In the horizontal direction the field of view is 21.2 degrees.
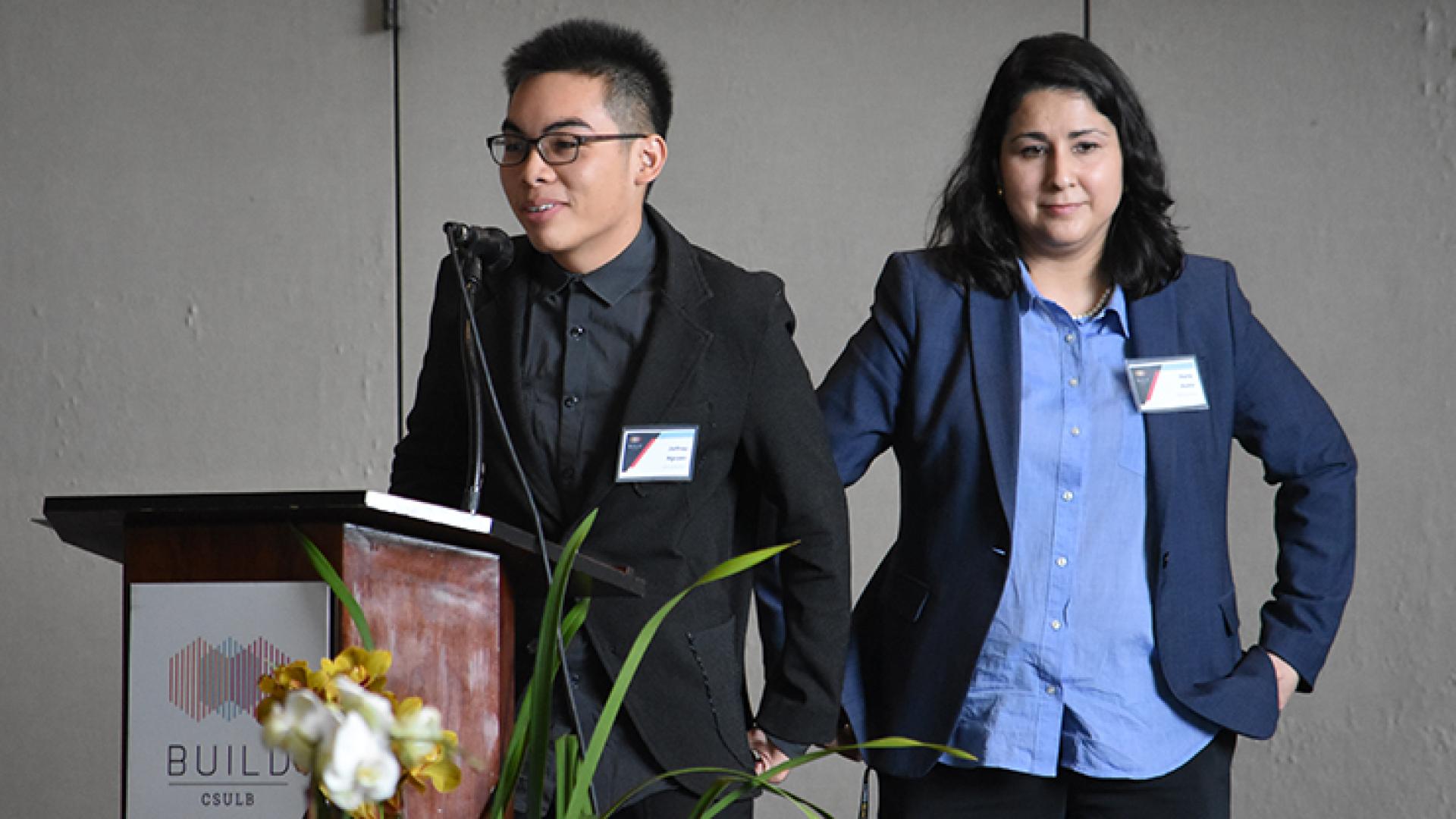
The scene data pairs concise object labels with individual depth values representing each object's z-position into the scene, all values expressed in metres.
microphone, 4.43
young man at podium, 4.62
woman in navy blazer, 4.74
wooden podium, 4.07
